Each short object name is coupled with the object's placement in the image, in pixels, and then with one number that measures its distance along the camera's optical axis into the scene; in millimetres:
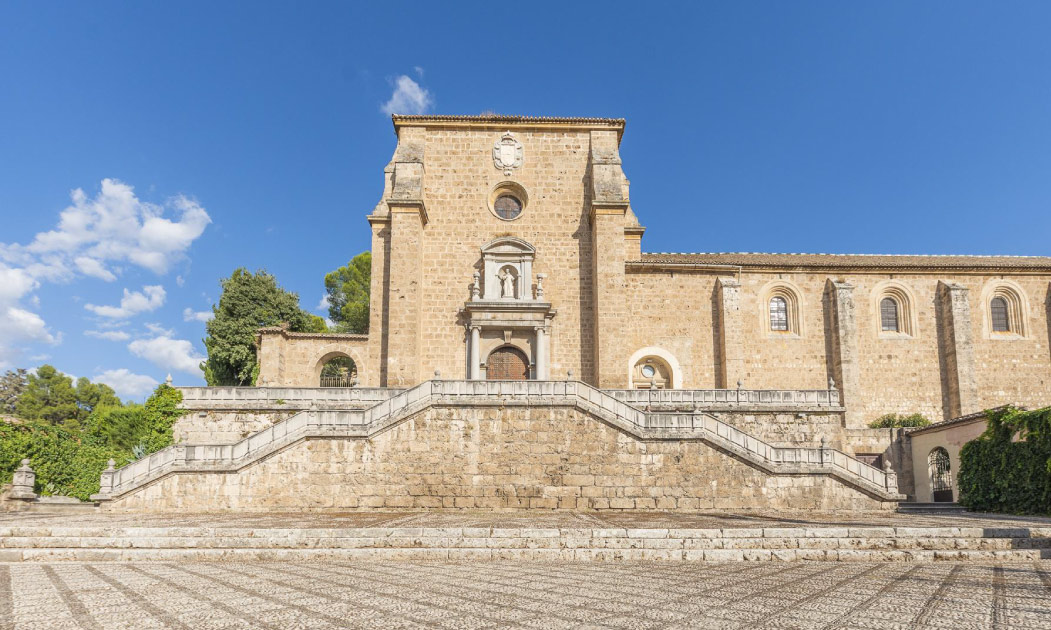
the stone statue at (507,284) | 23766
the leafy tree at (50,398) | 48688
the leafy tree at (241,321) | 31000
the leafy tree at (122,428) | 19078
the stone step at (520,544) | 9211
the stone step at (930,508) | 16425
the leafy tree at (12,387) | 50344
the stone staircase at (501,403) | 14859
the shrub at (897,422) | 23828
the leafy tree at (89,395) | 52969
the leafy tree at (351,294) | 41594
